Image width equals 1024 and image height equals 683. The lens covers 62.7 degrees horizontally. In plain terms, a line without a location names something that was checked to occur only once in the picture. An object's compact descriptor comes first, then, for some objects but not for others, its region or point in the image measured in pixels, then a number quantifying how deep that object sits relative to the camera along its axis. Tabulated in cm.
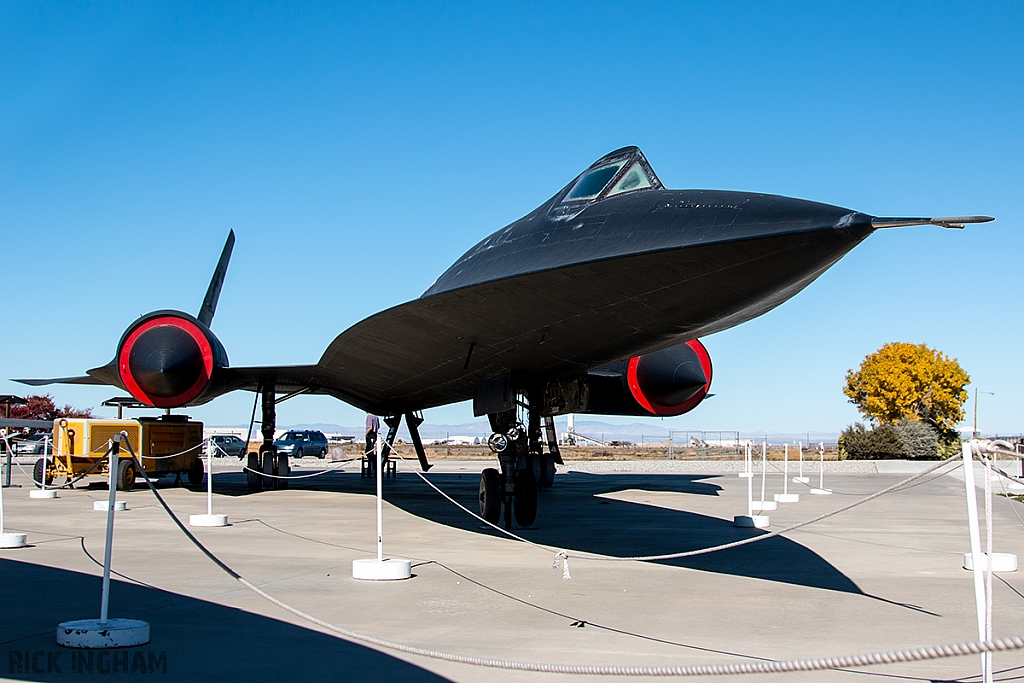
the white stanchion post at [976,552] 327
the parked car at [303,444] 3925
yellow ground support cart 1543
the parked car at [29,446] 3650
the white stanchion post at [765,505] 1257
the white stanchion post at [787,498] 1409
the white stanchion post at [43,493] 1409
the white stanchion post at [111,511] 414
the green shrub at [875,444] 3344
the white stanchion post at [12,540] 748
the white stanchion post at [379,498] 637
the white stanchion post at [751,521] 999
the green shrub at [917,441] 3312
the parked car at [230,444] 3928
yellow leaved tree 4125
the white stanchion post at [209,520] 976
